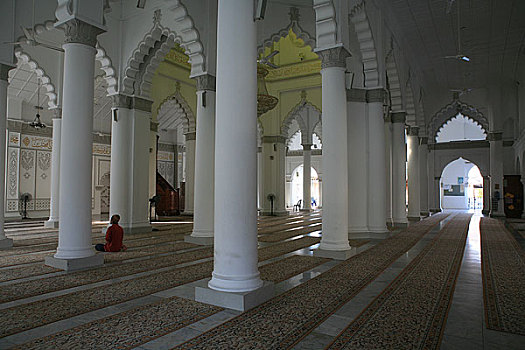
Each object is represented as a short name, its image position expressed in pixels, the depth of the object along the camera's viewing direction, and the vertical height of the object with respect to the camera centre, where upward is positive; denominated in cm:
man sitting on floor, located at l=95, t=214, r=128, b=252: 572 -79
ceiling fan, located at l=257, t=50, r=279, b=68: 736 +255
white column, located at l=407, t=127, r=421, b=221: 1209 +10
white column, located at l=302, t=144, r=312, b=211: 1560 +47
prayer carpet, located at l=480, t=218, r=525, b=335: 283 -100
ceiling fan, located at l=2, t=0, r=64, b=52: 573 +246
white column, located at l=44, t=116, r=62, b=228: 862 +25
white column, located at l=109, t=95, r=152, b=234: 807 +53
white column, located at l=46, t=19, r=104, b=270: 450 +41
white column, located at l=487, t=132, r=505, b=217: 1373 +68
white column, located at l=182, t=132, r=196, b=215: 1299 +92
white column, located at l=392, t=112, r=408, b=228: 982 +56
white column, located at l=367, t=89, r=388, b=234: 729 +49
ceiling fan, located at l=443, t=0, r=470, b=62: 744 +389
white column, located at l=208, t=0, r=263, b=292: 313 +29
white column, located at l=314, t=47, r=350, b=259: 535 +44
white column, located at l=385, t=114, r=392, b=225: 964 +66
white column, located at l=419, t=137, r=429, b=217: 1439 +64
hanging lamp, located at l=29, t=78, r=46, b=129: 1065 +184
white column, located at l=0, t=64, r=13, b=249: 586 +97
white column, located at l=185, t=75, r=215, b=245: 661 +29
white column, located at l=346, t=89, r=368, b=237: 723 +51
